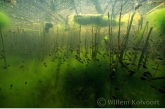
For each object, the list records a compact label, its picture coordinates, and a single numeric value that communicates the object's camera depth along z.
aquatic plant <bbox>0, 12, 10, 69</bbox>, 4.44
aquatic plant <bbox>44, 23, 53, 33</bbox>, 4.91
